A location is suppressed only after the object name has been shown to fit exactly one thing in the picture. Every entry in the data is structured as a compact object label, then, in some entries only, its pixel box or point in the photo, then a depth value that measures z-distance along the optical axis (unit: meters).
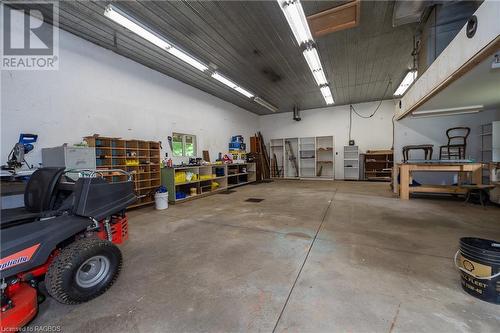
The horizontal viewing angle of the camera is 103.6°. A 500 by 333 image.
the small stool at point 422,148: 5.42
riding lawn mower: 1.32
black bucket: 1.44
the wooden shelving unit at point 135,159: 4.02
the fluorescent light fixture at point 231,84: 5.45
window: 6.11
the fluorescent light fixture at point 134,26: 2.90
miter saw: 2.83
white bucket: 4.50
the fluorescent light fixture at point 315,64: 4.43
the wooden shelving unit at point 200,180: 5.11
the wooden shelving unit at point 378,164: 8.46
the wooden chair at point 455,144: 5.14
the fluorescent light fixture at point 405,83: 5.65
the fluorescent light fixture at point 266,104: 7.65
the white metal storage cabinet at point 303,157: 9.91
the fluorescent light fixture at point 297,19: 2.80
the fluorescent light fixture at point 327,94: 7.08
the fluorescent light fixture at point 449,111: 4.68
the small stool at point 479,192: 4.07
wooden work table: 4.30
